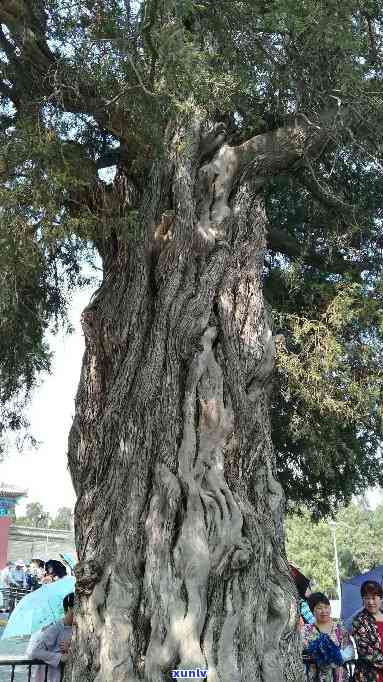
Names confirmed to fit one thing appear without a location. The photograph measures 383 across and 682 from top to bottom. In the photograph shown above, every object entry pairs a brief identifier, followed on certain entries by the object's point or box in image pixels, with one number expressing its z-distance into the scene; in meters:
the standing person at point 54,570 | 7.19
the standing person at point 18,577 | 21.41
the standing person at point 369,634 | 5.29
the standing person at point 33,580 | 19.98
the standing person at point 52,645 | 5.25
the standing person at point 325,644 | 5.27
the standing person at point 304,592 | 6.64
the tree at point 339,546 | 46.03
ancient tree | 4.85
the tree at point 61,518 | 79.19
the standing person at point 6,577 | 21.27
